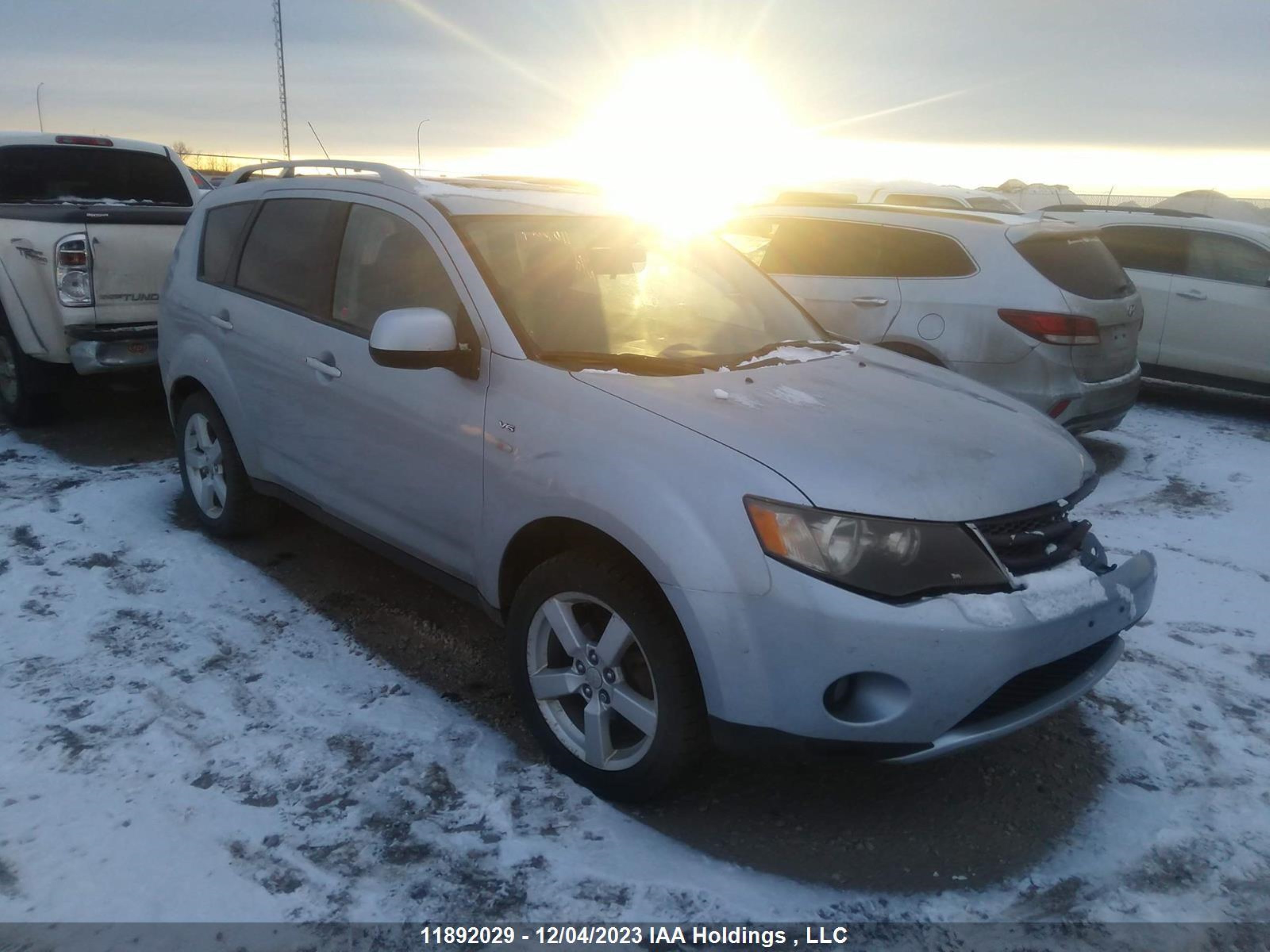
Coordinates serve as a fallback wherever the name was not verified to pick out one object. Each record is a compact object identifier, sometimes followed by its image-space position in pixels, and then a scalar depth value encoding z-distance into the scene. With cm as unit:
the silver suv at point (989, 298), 620
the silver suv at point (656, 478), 259
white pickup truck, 615
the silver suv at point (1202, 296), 848
